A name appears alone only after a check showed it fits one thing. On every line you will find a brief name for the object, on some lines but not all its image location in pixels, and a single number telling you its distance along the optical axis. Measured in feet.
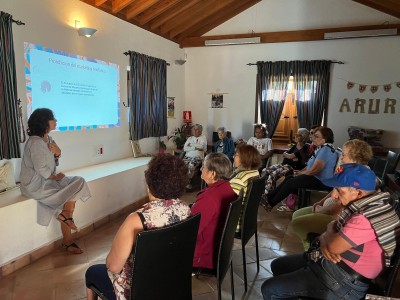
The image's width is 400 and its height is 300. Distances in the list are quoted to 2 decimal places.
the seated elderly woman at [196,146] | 16.87
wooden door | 21.31
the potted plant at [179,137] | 19.15
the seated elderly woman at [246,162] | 8.01
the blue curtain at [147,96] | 15.60
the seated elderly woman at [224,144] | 16.88
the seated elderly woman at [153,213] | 4.13
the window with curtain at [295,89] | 17.95
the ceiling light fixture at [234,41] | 18.91
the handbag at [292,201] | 13.74
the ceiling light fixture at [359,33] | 16.39
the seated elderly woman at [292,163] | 13.93
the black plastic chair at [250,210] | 6.93
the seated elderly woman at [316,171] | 11.46
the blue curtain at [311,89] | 17.85
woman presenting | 8.55
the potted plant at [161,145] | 18.12
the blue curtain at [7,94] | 9.21
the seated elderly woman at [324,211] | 7.14
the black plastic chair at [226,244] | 5.62
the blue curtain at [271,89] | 18.63
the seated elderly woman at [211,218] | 5.89
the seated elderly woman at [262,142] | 16.38
